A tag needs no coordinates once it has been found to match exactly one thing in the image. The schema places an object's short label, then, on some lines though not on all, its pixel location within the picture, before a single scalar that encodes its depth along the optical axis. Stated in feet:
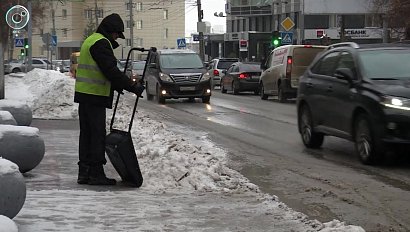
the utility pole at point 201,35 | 176.65
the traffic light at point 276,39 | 117.29
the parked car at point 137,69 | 119.81
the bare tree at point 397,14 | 92.48
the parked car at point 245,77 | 101.81
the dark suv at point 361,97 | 30.30
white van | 78.79
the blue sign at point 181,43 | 169.27
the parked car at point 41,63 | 203.97
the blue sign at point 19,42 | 147.13
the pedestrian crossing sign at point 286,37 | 113.60
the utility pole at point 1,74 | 58.90
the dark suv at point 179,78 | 81.00
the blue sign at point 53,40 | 137.82
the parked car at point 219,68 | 129.29
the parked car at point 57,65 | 213.87
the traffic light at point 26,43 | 124.26
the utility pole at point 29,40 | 111.79
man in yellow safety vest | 25.18
